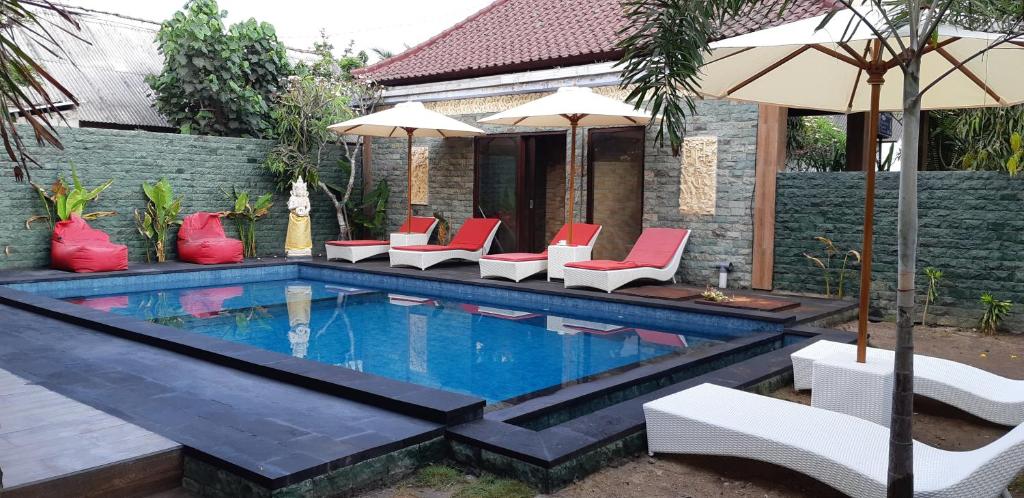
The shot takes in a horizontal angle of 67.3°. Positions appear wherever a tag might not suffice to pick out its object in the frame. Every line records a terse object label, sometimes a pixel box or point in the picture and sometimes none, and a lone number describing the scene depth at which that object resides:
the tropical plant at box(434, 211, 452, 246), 14.34
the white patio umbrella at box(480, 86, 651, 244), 10.11
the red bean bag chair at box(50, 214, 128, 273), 11.32
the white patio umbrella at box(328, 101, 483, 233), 12.09
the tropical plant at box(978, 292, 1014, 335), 8.30
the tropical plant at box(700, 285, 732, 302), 9.06
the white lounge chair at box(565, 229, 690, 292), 9.86
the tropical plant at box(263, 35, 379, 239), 14.45
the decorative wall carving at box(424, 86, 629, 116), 13.23
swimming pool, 6.53
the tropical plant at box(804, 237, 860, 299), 9.69
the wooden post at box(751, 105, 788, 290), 10.19
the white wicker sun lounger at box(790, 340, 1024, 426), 4.86
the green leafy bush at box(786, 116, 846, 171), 14.23
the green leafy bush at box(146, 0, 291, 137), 16.02
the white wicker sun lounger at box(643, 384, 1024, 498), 3.22
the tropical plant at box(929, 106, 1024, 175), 8.52
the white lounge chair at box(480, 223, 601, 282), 11.04
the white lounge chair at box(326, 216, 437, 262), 13.31
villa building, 10.53
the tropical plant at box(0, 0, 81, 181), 2.07
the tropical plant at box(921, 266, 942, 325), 8.77
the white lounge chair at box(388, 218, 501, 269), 12.44
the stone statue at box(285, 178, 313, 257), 14.21
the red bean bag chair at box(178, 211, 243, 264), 12.70
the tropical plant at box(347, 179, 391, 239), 15.20
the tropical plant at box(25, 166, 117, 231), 11.73
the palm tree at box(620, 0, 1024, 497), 2.97
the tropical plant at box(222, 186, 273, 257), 14.12
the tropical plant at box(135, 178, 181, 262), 12.89
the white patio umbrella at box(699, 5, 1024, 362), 4.42
